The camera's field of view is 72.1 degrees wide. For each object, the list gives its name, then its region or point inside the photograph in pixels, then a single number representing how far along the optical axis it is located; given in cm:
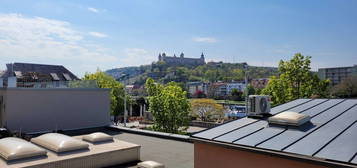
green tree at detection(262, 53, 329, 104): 2020
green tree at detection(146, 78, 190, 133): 2348
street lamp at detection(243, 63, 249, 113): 1589
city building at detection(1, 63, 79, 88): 3303
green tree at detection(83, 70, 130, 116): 3569
